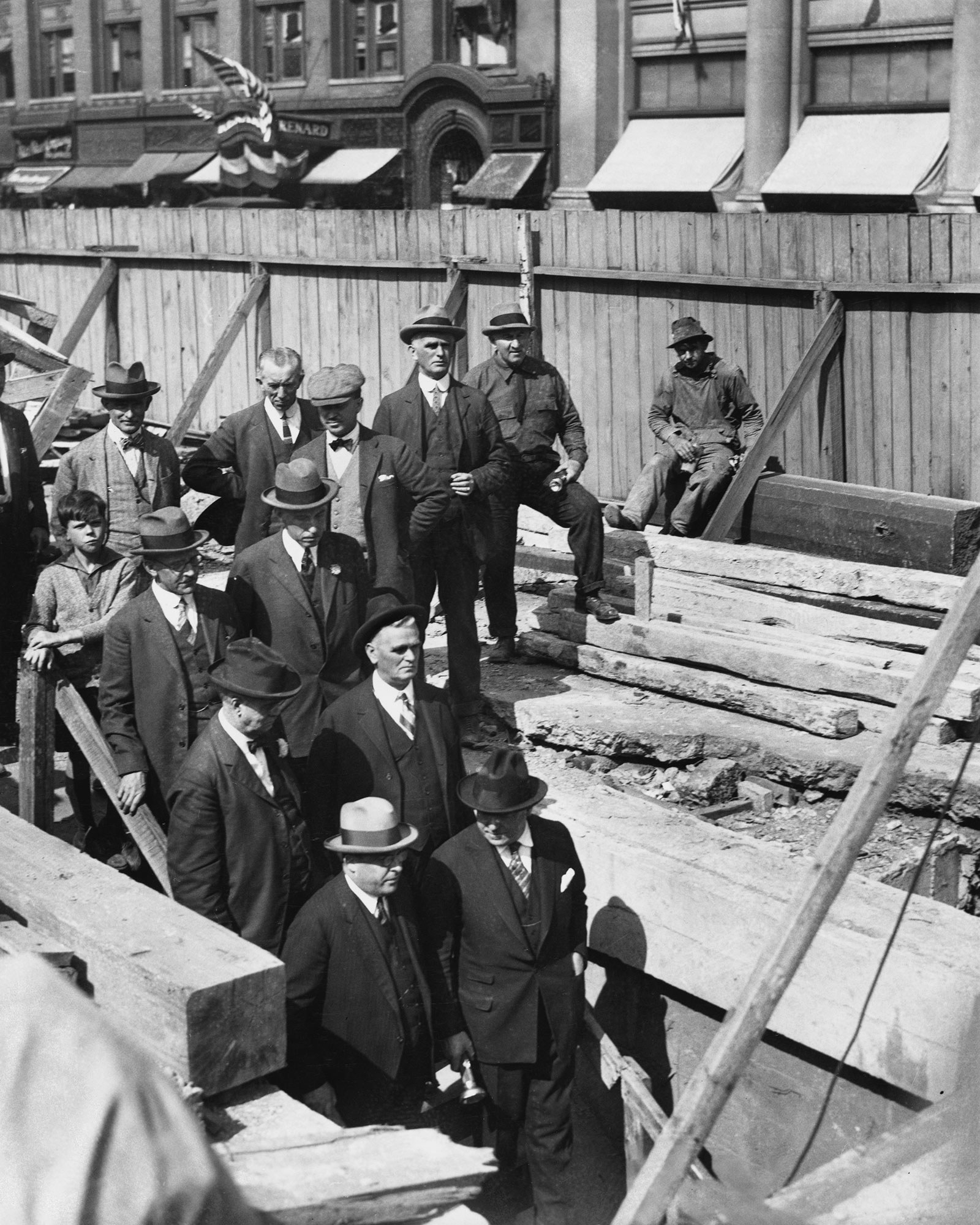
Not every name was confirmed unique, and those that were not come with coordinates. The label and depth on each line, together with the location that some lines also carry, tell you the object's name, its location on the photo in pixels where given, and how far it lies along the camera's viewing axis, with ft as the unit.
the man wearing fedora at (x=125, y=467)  24.53
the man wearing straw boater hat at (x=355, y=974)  16.52
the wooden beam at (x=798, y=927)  12.23
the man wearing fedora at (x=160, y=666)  19.33
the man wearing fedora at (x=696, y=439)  33.83
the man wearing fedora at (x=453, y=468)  25.64
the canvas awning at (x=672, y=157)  80.74
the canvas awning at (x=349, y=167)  101.24
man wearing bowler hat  18.74
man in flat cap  23.24
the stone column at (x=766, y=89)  76.69
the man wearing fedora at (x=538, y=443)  28.68
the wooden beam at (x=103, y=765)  19.69
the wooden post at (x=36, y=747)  21.11
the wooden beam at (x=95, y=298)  54.49
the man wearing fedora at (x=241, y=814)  17.07
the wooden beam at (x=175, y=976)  14.33
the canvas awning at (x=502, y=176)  90.58
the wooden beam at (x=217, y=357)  47.16
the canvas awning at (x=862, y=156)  71.56
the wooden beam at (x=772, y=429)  33.45
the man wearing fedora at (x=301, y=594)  20.89
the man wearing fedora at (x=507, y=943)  17.80
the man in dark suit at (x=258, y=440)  25.23
